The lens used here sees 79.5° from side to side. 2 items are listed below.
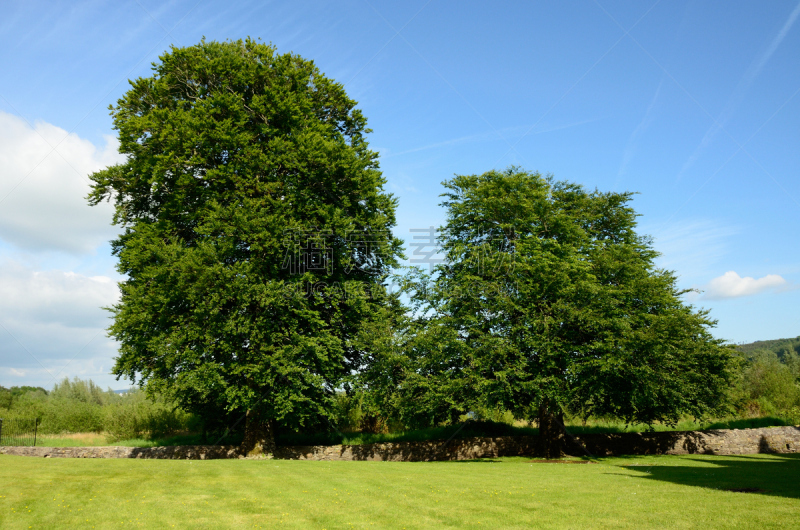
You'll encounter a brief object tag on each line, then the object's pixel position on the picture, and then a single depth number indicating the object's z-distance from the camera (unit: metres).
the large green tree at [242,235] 21.05
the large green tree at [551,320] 22.16
